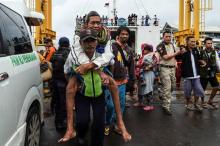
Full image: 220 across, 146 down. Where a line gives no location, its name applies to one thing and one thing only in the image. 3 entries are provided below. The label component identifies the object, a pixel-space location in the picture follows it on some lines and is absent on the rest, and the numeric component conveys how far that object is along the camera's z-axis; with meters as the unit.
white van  1.83
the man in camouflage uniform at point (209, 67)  4.75
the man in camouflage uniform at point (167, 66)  4.34
